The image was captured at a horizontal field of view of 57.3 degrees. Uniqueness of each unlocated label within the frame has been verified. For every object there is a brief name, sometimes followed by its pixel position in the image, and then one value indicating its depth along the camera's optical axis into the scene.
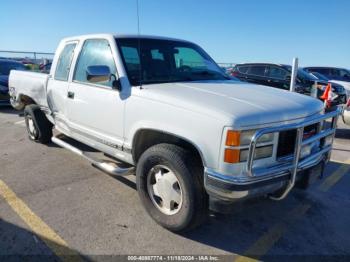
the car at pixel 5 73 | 10.15
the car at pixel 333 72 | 17.06
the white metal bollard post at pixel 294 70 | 7.44
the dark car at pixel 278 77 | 10.95
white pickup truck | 2.63
